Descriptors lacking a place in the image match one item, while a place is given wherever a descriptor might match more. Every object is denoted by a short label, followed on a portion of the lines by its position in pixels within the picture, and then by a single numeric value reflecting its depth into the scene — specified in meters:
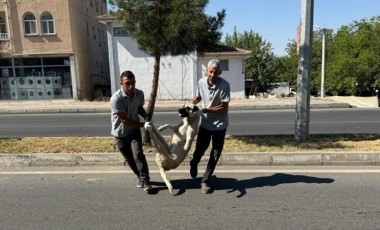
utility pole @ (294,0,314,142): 6.34
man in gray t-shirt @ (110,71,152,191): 4.29
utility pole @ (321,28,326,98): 21.06
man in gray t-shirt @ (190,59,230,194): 4.31
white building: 21.12
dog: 4.51
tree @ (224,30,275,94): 36.06
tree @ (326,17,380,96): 26.14
